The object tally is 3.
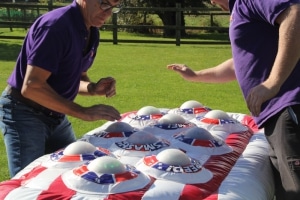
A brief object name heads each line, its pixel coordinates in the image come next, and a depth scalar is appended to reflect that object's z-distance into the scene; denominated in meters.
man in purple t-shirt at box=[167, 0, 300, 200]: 2.42
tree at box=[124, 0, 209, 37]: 25.03
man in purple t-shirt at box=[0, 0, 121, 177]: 2.98
